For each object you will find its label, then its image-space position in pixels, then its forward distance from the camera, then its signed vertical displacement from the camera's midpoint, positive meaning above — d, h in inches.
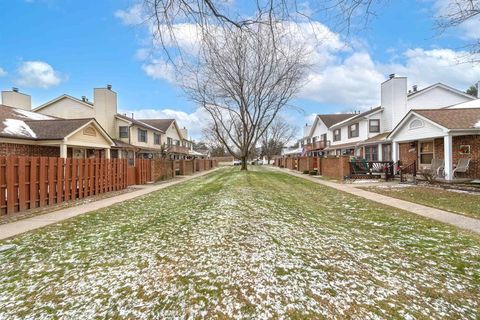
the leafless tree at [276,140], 3110.2 +211.1
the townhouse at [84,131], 595.7 +84.8
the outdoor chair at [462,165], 554.6 -21.1
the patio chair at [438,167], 596.7 -26.5
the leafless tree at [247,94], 952.9 +246.1
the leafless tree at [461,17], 267.9 +141.2
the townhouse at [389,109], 1018.1 +182.0
